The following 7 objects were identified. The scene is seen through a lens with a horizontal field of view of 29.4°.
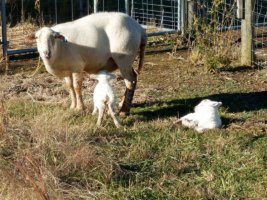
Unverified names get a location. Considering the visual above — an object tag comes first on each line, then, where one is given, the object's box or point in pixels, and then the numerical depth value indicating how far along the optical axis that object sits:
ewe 5.80
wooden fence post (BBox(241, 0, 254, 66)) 7.73
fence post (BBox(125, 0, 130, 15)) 9.71
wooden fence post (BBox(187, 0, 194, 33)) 9.34
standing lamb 5.43
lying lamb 5.38
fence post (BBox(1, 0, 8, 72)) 8.20
